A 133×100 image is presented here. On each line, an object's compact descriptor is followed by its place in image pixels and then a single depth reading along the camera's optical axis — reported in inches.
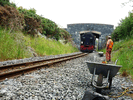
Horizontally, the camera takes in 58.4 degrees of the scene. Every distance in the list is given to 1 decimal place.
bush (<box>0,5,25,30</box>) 330.3
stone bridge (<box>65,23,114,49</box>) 1028.5
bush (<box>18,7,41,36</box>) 460.1
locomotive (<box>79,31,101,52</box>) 714.5
